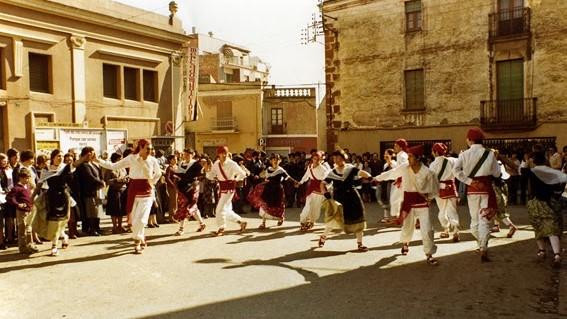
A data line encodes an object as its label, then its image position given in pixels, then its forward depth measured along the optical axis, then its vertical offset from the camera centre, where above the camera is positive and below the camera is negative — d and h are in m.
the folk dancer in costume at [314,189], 11.69 -0.84
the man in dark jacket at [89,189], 11.95 -0.78
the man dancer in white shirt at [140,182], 9.81 -0.55
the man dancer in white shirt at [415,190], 8.62 -0.67
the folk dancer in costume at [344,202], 9.58 -0.94
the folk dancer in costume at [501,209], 10.65 -1.22
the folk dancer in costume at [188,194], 12.23 -0.96
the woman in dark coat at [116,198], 12.56 -1.05
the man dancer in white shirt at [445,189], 10.66 -0.83
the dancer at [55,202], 9.74 -0.86
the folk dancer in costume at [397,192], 11.99 -1.01
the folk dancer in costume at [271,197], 12.91 -1.10
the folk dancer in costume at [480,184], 8.45 -0.59
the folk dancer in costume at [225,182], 11.75 -0.68
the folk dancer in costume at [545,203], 8.13 -0.87
